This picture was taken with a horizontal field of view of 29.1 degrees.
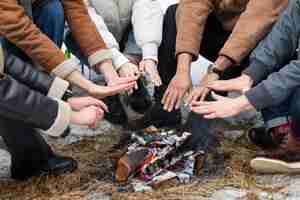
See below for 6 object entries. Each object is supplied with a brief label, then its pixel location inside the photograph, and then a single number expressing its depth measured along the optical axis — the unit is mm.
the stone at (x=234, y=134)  2690
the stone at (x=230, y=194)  2127
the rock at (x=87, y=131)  2736
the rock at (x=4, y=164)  2380
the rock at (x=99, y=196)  2152
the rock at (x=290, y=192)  2098
